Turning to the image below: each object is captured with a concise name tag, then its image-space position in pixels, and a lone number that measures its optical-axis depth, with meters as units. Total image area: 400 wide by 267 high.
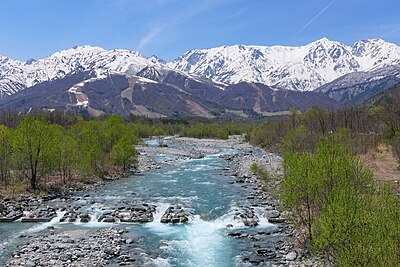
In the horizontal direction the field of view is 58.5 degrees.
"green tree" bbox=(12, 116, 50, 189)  49.00
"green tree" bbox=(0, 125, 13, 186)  49.97
